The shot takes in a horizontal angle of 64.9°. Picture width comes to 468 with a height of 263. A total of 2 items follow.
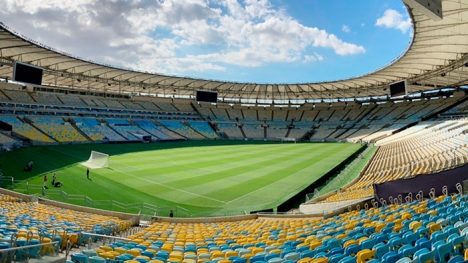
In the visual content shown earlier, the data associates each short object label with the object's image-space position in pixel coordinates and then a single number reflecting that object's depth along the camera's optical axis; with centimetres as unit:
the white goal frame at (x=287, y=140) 6949
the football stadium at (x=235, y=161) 848
